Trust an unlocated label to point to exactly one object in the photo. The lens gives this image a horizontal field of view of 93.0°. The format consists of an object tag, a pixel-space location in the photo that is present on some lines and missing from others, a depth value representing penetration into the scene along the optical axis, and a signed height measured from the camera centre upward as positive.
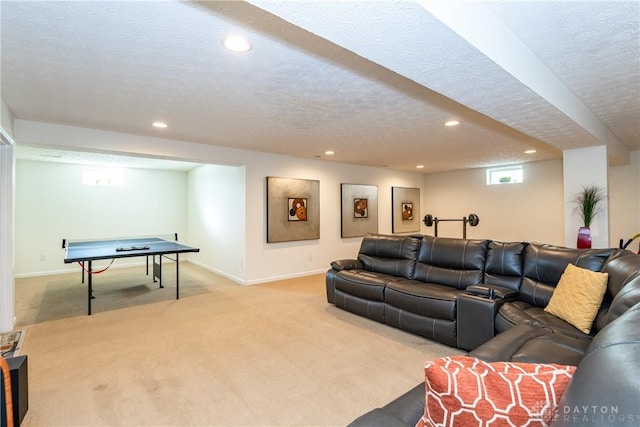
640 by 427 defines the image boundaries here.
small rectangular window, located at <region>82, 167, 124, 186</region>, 6.88 +0.98
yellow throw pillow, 2.14 -0.60
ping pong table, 3.88 -0.47
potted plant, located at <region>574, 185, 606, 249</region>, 4.06 +0.10
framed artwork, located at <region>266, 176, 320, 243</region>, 5.66 +0.16
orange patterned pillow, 0.75 -0.45
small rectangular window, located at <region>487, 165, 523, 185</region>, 7.38 +1.02
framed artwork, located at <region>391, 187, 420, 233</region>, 7.98 +0.20
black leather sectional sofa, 0.58 -0.67
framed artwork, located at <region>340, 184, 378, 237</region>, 6.87 +0.18
